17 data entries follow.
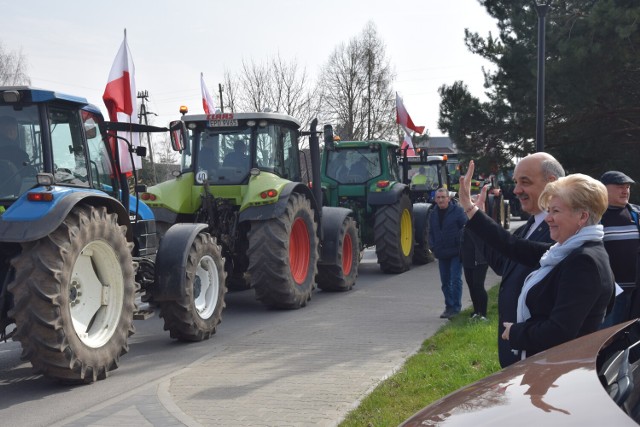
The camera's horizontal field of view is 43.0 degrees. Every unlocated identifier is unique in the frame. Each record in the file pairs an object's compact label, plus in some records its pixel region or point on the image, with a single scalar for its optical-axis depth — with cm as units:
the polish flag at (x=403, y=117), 1927
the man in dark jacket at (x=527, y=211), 393
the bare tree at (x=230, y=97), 3531
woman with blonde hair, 336
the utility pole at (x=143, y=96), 4875
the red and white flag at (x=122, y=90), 985
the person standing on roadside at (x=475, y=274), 942
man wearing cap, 623
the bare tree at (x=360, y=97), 3959
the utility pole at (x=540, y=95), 1420
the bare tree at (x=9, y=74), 4956
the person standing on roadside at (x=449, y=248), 988
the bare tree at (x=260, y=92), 3522
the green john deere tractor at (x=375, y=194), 1441
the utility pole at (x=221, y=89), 3558
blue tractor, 634
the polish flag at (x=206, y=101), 1546
